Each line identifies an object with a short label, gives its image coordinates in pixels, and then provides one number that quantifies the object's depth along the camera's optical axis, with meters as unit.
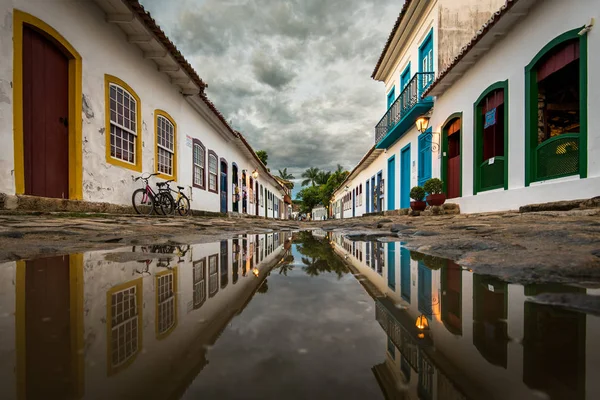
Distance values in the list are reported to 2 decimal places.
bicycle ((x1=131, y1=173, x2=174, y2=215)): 6.89
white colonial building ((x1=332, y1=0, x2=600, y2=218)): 4.85
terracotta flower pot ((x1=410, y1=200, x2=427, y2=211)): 9.28
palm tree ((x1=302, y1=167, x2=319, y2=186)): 61.00
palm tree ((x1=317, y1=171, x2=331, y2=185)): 60.33
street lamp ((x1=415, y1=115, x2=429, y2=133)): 10.12
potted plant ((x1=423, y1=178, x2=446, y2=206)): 8.20
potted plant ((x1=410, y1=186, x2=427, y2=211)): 9.14
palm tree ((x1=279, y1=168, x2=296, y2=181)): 60.00
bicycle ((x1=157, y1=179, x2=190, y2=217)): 7.94
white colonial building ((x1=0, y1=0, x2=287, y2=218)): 4.22
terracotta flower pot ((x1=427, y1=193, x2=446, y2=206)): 8.20
